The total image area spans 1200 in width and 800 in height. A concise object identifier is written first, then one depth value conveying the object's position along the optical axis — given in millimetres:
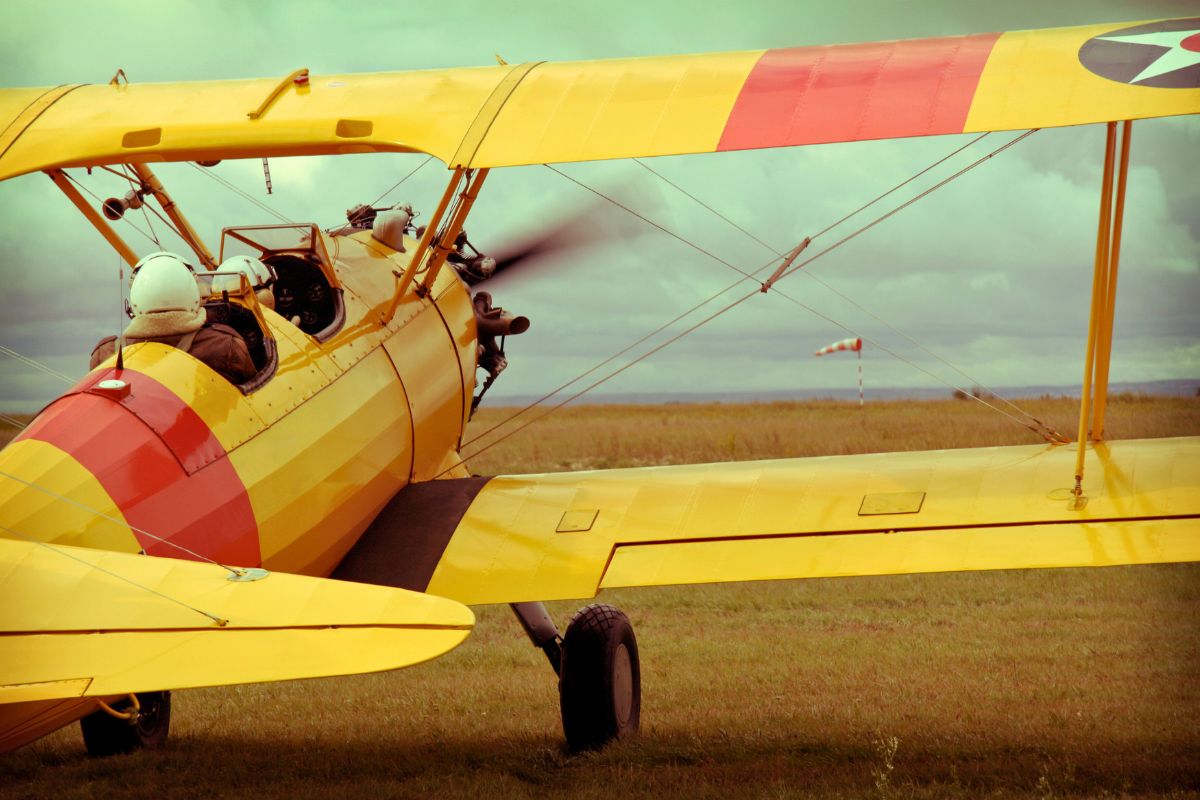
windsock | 44812
